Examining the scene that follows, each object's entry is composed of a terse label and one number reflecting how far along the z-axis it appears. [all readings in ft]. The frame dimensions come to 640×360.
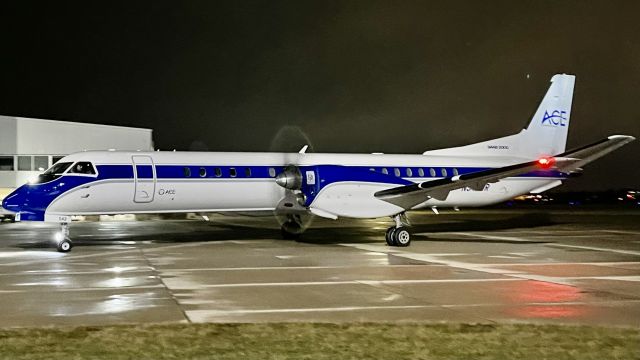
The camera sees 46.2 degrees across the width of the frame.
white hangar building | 146.92
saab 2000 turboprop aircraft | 70.33
